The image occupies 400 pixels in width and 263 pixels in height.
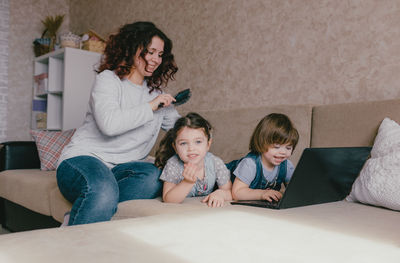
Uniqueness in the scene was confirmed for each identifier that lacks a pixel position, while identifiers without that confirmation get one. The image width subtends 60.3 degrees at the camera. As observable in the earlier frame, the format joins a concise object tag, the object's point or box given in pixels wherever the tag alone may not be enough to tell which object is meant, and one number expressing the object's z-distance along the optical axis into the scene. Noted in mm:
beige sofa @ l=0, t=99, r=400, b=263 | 575
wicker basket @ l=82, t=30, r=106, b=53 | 3420
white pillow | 1068
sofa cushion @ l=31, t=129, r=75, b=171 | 2279
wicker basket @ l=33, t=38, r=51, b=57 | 3664
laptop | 1010
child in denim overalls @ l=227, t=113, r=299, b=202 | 1381
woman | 1256
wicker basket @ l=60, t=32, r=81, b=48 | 3363
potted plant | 3669
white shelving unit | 3287
